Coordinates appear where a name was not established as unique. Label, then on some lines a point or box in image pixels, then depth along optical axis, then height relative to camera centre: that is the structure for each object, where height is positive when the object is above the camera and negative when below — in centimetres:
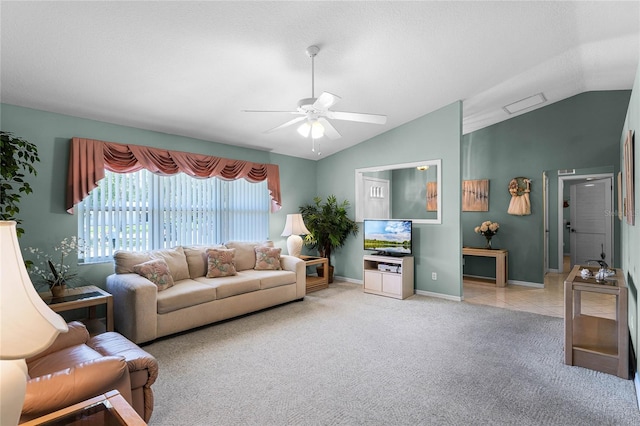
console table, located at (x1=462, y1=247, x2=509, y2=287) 594 -82
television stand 508 -96
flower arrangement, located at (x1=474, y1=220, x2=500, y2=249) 619 -25
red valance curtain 371 +67
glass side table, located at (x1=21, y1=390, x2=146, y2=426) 135 -84
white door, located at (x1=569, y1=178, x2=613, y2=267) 679 -11
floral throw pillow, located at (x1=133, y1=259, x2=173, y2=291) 369 -64
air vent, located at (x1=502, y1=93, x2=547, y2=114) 513 +179
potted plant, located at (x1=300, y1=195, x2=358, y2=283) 608 -21
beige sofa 331 -85
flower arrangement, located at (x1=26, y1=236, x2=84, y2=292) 341 -53
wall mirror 671 +46
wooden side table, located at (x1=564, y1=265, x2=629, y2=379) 264 -110
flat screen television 527 -34
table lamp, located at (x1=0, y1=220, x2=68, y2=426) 98 -34
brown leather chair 146 -86
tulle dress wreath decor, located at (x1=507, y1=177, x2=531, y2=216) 595 +35
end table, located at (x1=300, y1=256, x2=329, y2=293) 557 -112
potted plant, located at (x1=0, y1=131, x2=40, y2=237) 296 +43
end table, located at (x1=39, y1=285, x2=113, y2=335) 312 -82
